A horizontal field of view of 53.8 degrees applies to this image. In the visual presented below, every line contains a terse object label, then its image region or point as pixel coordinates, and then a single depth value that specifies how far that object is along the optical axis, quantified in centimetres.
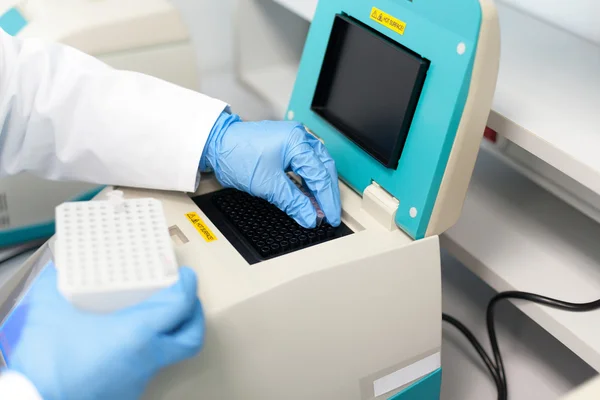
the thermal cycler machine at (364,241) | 64
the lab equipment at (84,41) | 107
